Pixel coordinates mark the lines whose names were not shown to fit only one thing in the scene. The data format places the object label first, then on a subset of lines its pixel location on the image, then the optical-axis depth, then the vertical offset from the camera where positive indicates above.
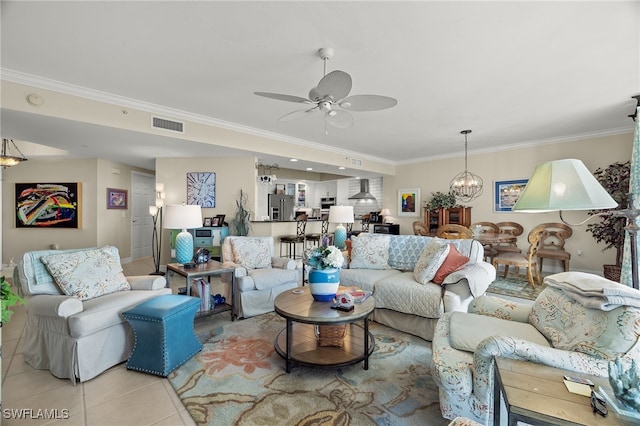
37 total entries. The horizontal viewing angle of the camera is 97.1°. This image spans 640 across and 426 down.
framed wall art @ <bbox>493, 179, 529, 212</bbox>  5.99 +0.44
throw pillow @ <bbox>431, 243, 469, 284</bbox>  2.92 -0.54
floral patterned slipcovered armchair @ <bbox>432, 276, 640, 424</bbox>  1.30 -0.71
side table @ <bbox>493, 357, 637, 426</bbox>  0.97 -0.70
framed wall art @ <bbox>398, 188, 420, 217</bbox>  7.68 +0.29
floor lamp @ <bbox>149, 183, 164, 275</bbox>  5.61 +0.00
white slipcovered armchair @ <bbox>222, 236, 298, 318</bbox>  3.32 -0.75
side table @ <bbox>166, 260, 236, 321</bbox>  3.04 -0.66
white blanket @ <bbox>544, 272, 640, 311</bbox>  1.33 -0.41
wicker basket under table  2.46 -1.08
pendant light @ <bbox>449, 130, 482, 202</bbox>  6.53 +0.64
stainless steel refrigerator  8.84 +0.28
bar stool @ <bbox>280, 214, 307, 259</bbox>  5.85 -0.53
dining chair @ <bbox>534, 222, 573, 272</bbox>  4.89 -0.58
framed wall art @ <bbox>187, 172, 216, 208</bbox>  5.79 +0.53
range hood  9.02 +0.64
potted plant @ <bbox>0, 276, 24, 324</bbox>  1.42 -0.44
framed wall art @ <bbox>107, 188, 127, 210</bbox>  6.39 +0.34
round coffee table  2.14 -1.14
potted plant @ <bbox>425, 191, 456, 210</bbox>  6.73 +0.28
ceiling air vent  3.84 +1.24
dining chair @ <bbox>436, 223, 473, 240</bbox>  5.04 -0.37
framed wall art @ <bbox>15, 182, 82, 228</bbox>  6.14 +0.15
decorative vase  2.47 -0.62
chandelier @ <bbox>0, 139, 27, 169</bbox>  5.21 +1.04
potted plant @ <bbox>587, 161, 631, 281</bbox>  4.09 -0.10
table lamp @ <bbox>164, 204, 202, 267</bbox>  3.20 -0.12
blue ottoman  2.20 -0.99
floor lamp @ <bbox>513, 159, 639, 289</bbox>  1.33 +0.11
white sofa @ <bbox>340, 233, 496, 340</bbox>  2.69 -0.74
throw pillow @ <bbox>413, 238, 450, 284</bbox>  2.94 -0.52
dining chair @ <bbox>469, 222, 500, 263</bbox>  5.37 -0.34
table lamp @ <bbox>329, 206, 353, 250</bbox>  4.58 -0.02
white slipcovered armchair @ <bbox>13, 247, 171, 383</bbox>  2.11 -0.85
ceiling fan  2.18 +0.98
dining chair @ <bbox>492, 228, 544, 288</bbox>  4.42 -0.75
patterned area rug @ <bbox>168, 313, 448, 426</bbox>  1.77 -1.27
